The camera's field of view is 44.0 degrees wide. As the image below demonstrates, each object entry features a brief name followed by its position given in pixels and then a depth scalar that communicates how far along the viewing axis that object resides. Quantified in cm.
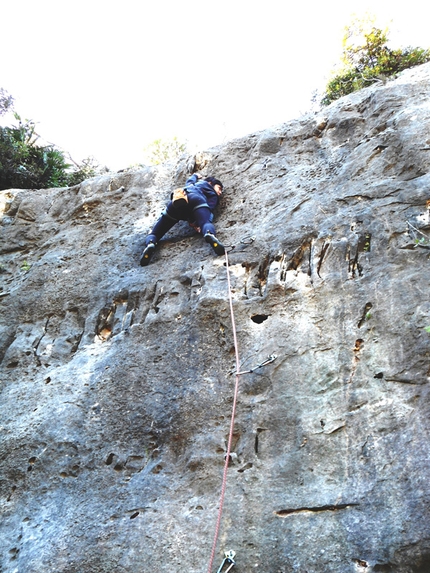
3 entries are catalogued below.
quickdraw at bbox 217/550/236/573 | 391
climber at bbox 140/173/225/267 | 701
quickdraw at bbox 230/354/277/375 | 505
